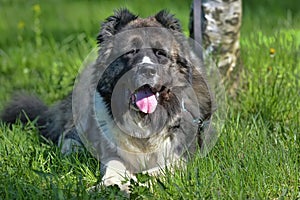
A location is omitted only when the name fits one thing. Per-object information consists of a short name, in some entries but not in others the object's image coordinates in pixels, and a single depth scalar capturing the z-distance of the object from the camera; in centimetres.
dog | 605
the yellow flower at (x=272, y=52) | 842
